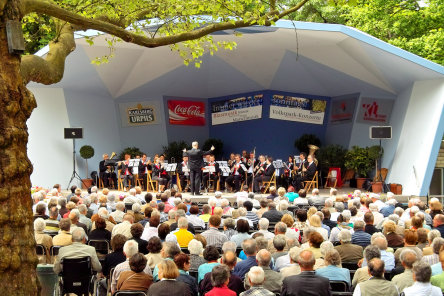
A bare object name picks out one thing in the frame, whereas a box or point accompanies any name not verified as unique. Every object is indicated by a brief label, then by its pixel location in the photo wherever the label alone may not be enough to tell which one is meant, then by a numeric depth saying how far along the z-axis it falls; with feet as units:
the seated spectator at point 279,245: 23.58
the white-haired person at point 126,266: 21.42
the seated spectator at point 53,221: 29.73
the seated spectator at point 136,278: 20.25
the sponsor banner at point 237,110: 77.05
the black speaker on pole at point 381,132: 59.06
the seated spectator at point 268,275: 20.11
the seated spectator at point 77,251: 23.22
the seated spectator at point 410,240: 23.63
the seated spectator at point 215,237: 26.30
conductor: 56.18
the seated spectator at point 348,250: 24.39
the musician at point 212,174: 62.65
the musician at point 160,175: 62.28
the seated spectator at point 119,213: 33.17
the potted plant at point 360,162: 66.08
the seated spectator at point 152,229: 27.40
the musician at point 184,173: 61.47
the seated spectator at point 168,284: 18.21
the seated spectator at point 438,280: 19.70
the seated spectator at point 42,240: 25.94
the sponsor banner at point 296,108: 76.48
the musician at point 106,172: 67.41
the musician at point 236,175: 62.80
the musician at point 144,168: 63.52
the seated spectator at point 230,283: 19.81
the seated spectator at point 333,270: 20.68
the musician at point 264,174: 61.67
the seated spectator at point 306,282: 18.43
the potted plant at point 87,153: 67.97
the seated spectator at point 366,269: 20.26
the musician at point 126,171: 63.93
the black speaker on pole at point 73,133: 62.75
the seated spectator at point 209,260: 21.17
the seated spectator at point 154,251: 22.70
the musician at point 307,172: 61.36
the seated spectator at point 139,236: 25.27
